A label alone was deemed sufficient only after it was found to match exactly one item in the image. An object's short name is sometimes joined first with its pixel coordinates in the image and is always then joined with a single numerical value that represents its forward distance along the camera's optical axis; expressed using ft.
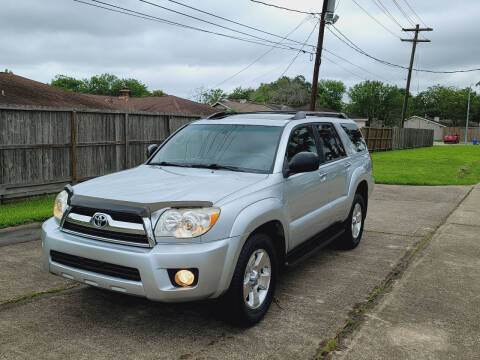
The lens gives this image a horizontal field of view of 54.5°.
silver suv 11.12
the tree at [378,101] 305.32
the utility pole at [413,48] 136.87
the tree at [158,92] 271.51
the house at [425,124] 309.61
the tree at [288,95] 277.03
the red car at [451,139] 228.84
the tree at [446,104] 360.07
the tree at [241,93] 369.01
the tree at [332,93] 338.77
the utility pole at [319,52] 63.87
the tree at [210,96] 265.34
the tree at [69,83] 300.61
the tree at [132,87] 305.32
